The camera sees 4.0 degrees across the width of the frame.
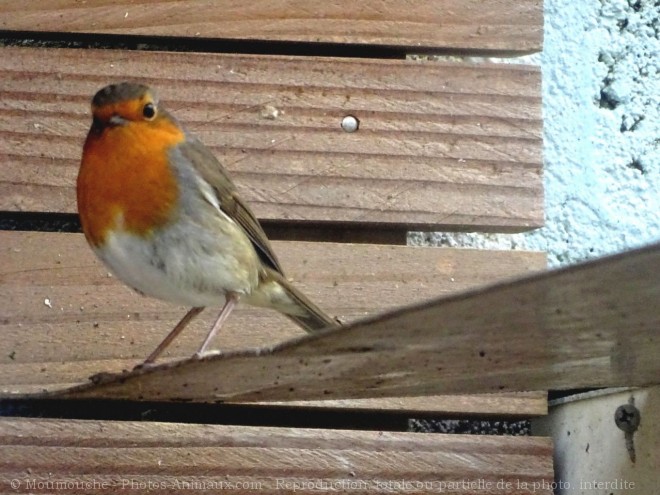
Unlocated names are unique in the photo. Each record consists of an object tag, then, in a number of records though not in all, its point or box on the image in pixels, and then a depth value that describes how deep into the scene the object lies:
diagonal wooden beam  3.89
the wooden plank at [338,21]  4.12
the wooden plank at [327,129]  4.11
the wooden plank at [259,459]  4.07
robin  4.09
